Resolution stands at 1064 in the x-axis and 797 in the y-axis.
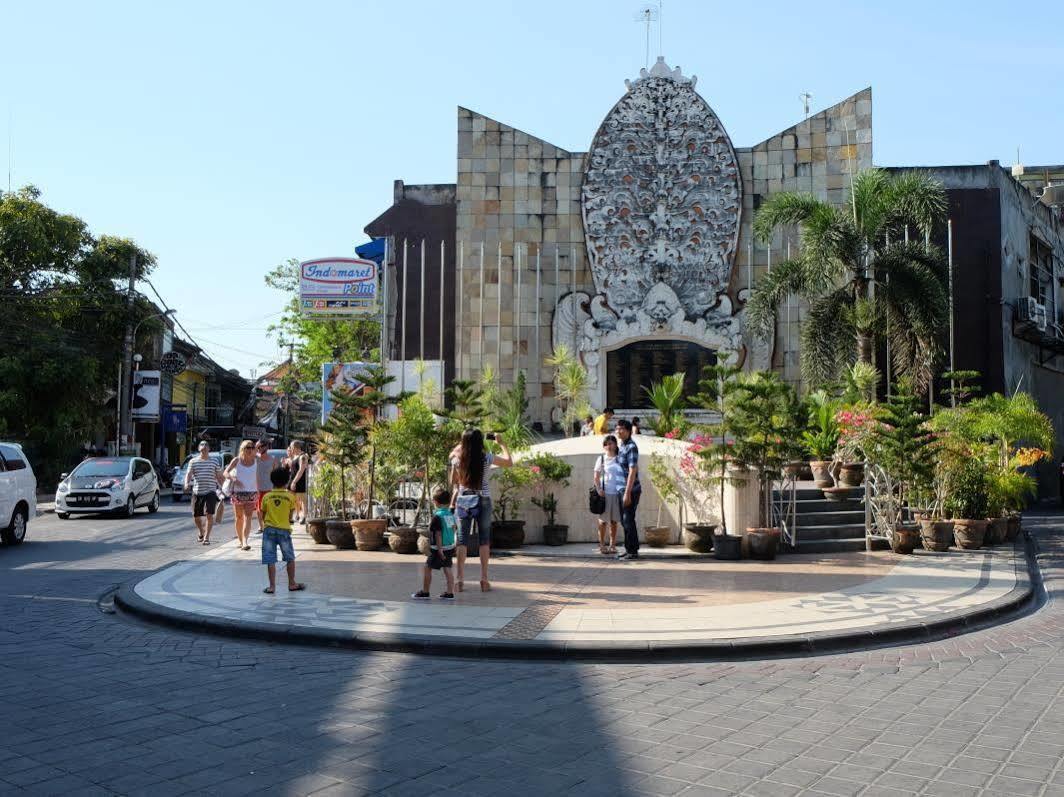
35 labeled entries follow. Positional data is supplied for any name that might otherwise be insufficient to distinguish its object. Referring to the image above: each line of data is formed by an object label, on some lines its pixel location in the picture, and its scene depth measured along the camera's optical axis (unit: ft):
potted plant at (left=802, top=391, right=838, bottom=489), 61.87
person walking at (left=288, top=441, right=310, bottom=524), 55.11
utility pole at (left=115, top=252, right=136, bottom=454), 116.37
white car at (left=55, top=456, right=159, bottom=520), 75.25
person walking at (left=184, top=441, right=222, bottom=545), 55.42
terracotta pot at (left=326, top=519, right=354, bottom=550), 49.37
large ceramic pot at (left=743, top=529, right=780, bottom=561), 44.16
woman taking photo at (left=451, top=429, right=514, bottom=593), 34.65
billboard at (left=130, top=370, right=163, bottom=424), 124.47
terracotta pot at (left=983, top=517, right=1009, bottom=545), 51.19
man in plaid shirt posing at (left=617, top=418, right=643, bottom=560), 43.14
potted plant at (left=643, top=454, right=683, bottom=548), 48.73
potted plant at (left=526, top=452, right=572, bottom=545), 49.57
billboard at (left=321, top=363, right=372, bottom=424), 89.15
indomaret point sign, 90.48
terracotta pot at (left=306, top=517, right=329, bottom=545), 51.11
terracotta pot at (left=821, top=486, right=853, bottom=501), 53.26
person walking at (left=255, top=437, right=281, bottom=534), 52.49
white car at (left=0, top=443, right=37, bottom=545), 52.26
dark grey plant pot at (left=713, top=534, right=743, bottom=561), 44.14
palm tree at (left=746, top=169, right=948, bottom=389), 71.92
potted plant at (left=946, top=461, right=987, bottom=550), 49.26
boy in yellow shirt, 34.04
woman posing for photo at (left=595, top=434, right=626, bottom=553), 44.09
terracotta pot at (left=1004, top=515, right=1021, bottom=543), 54.34
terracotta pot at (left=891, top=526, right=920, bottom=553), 46.50
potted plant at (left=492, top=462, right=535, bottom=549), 47.91
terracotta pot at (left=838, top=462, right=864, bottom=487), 56.54
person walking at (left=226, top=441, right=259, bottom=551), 50.49
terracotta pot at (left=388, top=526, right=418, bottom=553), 46.75
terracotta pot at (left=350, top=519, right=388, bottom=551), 48.19
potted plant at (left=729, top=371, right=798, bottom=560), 43.96
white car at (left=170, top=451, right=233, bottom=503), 108.06
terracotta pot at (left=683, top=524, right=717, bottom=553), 45.55
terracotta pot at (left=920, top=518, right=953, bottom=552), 47.67
